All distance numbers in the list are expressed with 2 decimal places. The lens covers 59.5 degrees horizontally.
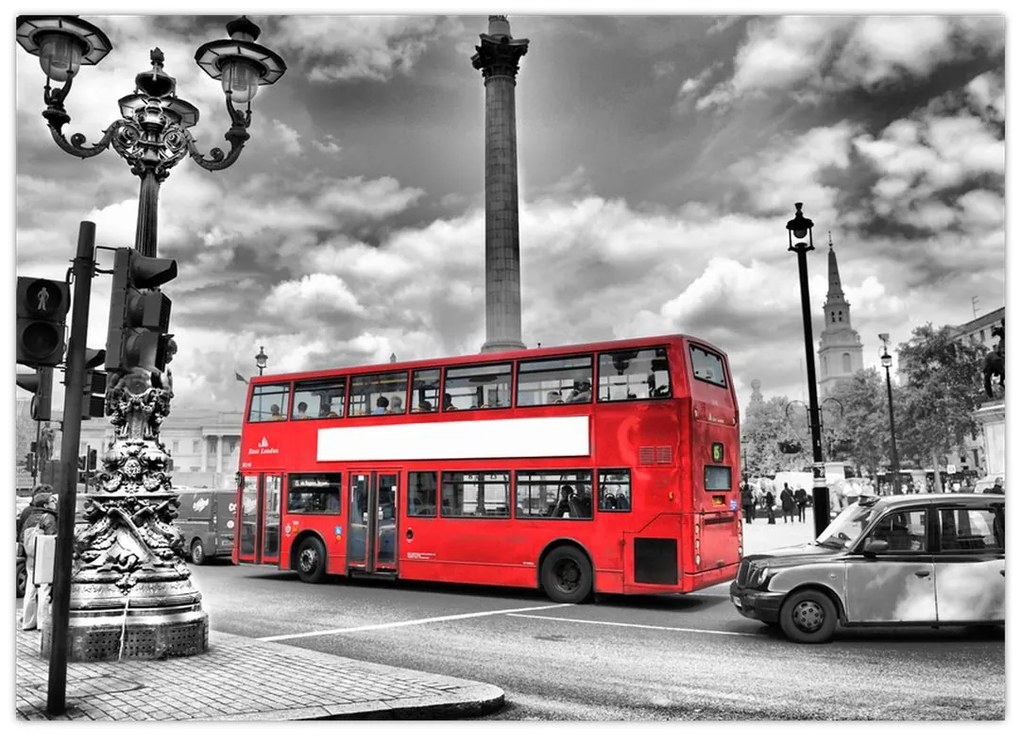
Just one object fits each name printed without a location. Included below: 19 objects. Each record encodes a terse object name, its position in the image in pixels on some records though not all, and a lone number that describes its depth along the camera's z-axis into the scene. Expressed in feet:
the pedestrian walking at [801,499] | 115.02
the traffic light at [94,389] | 25.50
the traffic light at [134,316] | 22.24
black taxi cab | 29.45
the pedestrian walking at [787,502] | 112.98
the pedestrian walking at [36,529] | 32.77
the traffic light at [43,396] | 21.16
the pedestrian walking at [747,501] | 106.33
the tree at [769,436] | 256.11
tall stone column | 119.03
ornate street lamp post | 24.97
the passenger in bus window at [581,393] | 43.24
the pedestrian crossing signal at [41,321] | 17.87
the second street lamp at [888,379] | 75.97
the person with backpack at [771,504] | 106.91
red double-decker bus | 41.29
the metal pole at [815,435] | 47.83
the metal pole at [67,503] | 18.19
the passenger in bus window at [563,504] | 44.11
